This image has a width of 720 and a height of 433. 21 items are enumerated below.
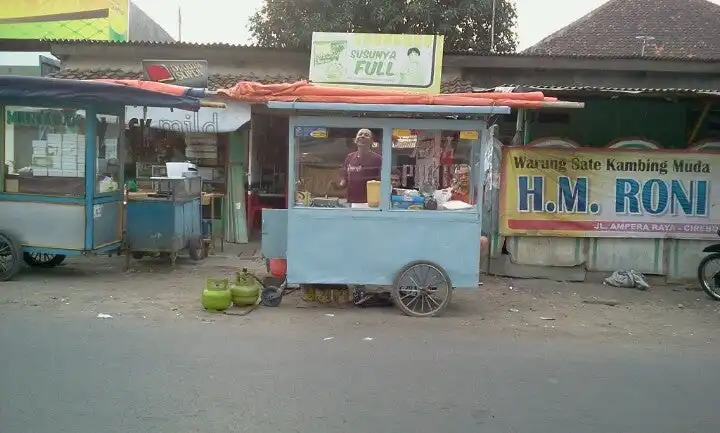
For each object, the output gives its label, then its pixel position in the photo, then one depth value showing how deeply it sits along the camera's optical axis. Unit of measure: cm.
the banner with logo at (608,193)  939
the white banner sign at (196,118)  1097
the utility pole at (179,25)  2911
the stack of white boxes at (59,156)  860
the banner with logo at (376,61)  920
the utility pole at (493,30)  1746
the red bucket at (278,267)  776
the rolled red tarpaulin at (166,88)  823
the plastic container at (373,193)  732
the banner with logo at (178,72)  1079
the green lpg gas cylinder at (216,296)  707
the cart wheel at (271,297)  745
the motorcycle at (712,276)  870
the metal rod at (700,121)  975
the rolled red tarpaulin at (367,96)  705
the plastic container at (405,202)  735
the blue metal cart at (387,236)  726
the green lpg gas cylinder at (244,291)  723
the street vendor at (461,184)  751
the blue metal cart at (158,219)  923
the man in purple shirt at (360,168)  730
